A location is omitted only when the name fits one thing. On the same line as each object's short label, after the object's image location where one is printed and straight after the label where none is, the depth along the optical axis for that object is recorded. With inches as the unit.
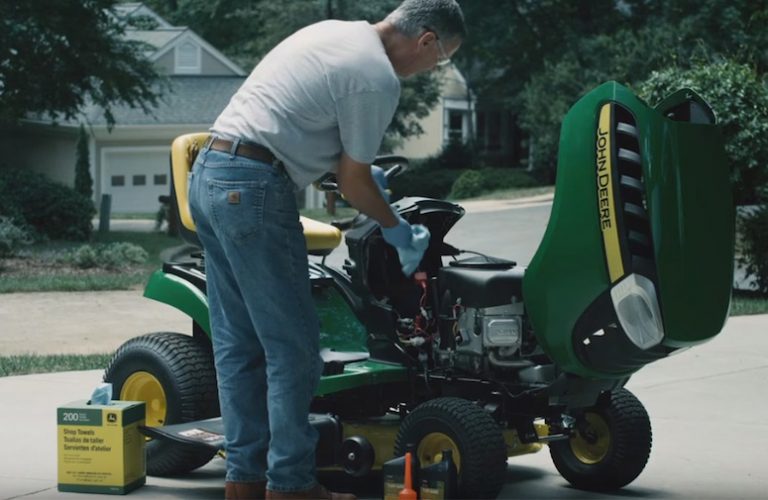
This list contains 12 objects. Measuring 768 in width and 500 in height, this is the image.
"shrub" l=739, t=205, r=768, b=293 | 580.1
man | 185.6
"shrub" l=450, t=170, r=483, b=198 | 1592.0
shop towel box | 220.7
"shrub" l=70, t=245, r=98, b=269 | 772.6
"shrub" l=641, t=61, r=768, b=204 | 563.8
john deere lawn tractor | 196.9
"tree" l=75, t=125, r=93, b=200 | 1428.4
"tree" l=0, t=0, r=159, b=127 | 989.8
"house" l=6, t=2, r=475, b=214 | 1595.7
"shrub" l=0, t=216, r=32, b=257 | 799.1
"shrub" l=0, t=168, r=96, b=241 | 1044.5
